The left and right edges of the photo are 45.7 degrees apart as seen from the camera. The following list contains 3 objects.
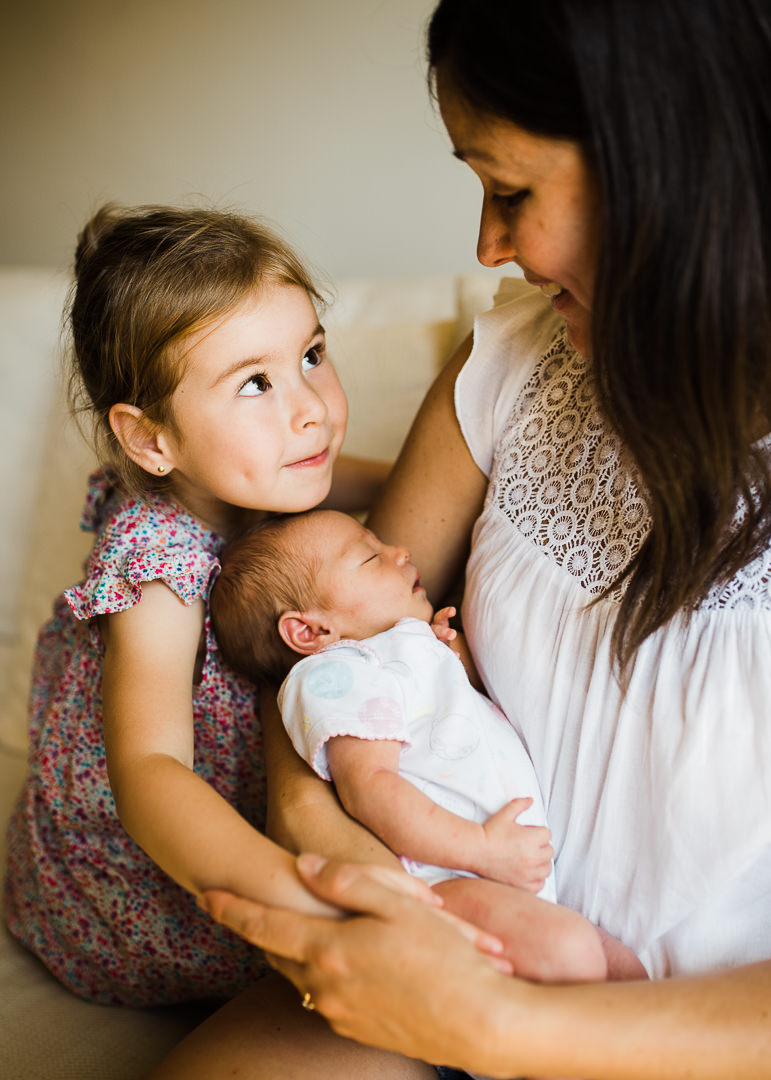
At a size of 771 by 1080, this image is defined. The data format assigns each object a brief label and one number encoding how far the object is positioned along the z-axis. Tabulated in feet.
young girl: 4.05
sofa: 4.51
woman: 2.52
